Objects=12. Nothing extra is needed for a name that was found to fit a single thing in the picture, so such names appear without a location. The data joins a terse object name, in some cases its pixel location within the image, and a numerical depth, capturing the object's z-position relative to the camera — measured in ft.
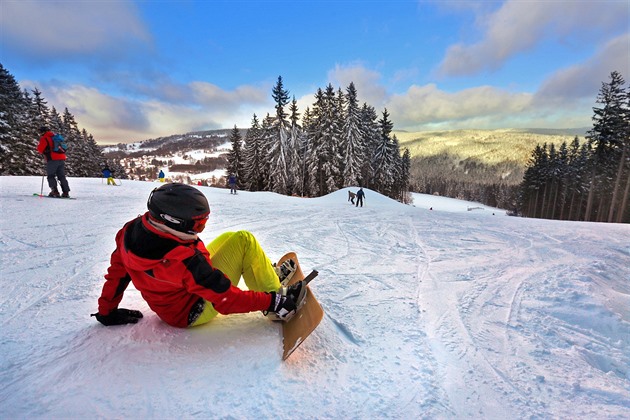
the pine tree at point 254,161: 148.66
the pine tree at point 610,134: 88.48
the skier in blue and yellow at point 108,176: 61.76
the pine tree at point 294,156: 126.41
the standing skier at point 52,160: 29.50
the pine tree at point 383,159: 144.56
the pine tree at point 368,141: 140.26
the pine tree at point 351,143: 124.26
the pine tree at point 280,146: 122.21
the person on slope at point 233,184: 68.34
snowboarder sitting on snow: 6.68
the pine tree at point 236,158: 150.00
